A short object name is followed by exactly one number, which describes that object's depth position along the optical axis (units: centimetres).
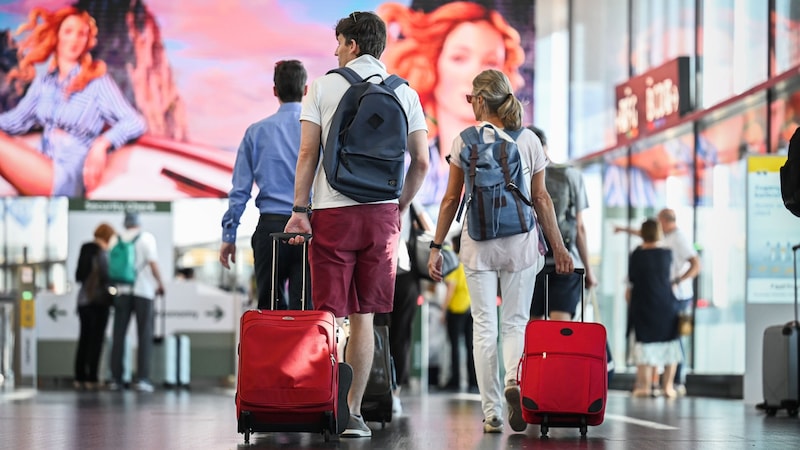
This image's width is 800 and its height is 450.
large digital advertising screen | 2069
